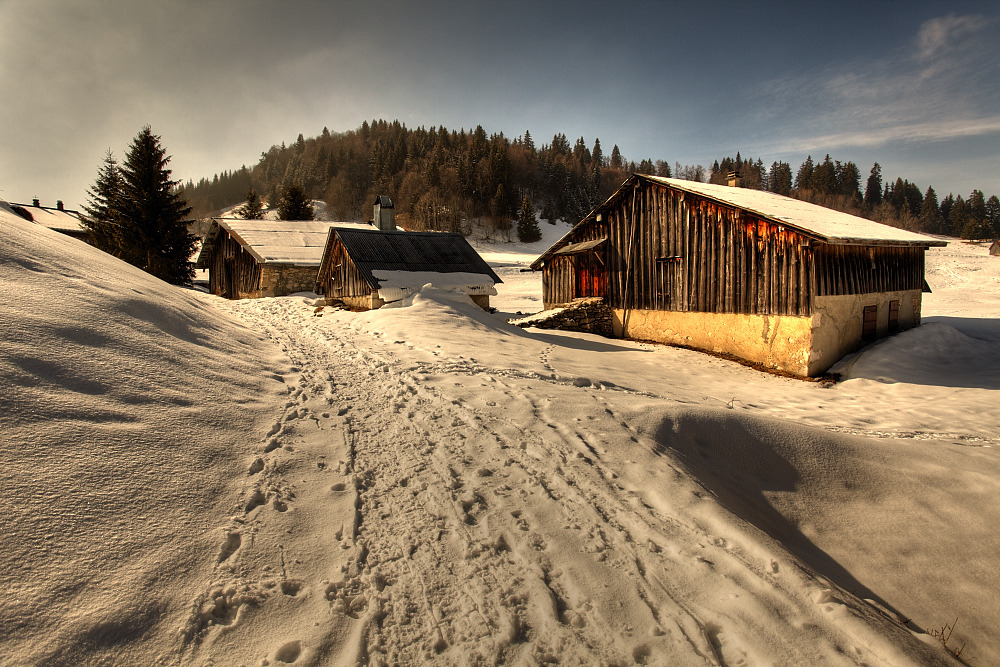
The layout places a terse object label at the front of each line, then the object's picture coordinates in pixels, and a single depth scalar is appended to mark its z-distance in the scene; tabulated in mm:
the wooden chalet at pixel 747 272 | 13188
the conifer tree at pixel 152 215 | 29266
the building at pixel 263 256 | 24828
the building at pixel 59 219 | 43031
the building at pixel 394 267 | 18625
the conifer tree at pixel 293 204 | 46156
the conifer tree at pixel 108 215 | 29203
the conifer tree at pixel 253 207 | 50906
